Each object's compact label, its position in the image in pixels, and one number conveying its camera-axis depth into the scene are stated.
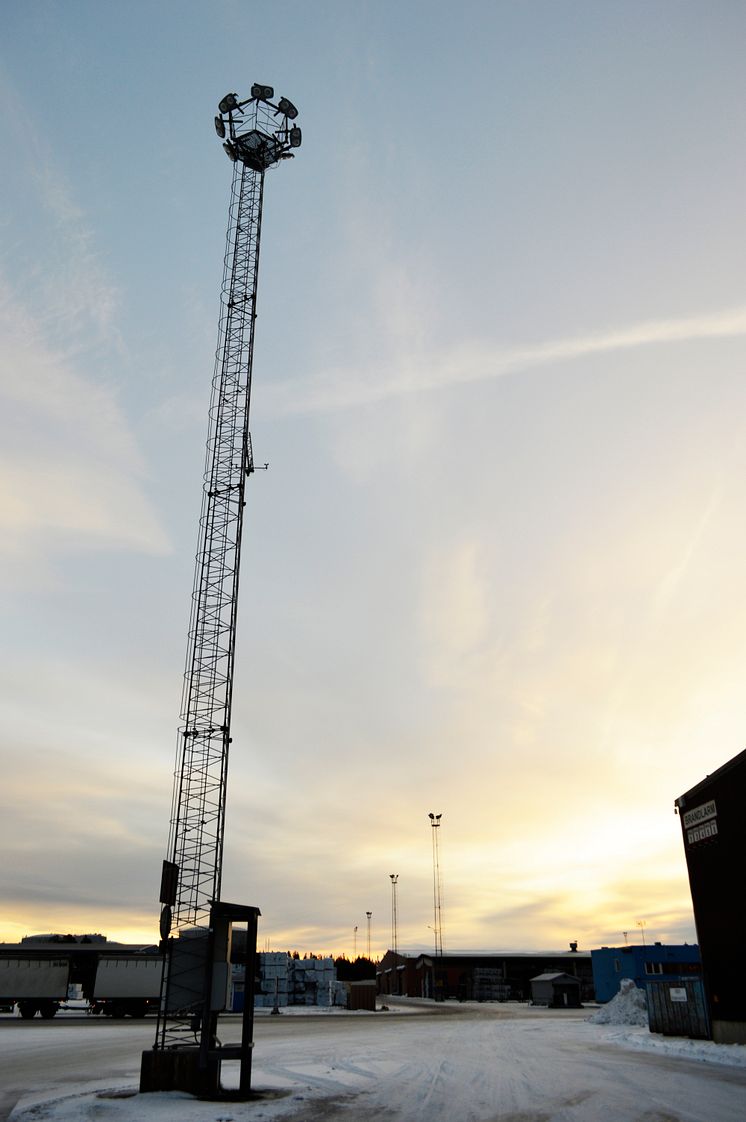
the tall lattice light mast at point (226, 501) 28.50
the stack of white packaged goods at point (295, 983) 90.31
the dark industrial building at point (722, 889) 30.09
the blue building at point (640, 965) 64.56
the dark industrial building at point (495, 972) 112.75
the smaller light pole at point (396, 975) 140.62
